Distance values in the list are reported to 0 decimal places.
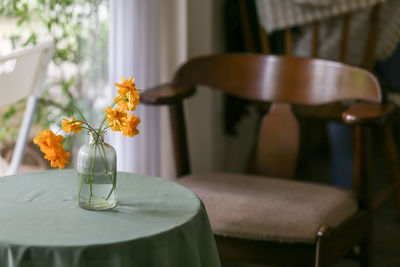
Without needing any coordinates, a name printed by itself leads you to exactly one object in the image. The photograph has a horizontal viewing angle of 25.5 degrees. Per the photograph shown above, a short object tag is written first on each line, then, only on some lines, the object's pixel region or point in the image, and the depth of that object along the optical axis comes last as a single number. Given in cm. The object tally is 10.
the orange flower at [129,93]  165
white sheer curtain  254
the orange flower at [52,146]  160
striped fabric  285
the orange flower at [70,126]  164
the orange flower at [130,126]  164
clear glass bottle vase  165
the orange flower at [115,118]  164
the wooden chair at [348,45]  285
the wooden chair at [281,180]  199
